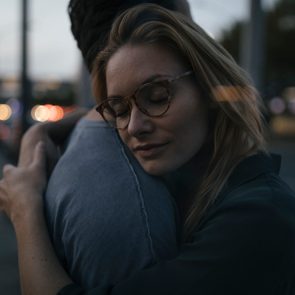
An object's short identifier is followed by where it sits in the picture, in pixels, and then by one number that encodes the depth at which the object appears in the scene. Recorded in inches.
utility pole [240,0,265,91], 205.5
